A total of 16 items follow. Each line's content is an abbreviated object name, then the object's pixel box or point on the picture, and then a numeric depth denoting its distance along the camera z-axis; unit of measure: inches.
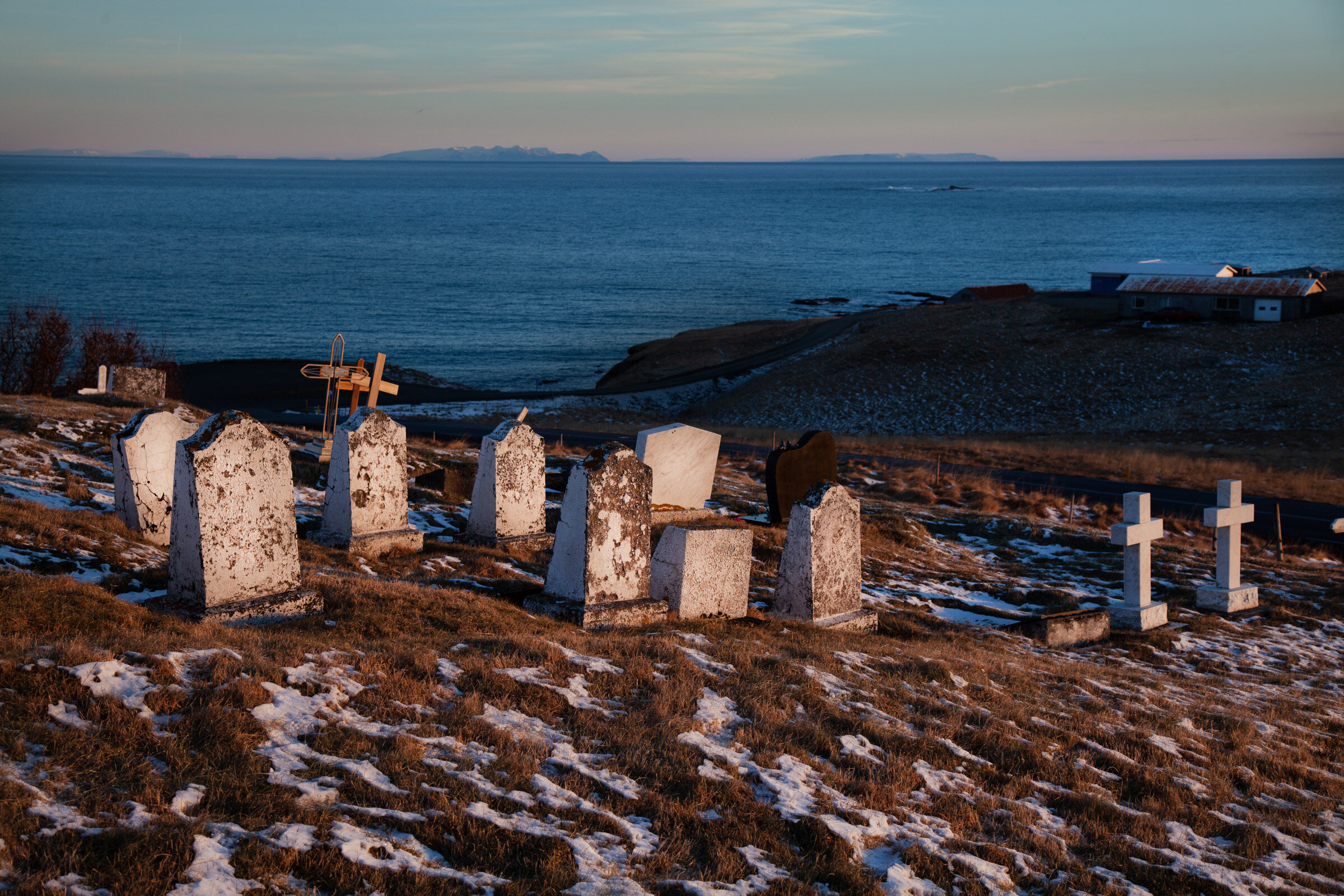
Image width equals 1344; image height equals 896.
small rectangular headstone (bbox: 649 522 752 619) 385.1
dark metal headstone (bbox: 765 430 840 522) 590.9
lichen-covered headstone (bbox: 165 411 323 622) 309.7
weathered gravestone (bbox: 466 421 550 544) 462.0
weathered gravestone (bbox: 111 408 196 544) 404.8
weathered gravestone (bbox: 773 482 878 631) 398.6
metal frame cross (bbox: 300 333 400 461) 624.4
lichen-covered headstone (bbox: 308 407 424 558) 426.0
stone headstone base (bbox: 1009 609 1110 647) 440.8
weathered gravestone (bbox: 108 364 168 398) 857.5
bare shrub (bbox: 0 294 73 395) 1312.7
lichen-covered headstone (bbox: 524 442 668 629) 358.9
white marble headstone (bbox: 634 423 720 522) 551.2
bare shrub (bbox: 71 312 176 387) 1407.5
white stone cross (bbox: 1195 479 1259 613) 514.9
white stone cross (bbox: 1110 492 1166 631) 474.9
